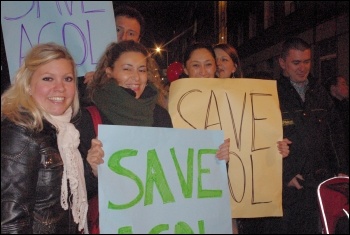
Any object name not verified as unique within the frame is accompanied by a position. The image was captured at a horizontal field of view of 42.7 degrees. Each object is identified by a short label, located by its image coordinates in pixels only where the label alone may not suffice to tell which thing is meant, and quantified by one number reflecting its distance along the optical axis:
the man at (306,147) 3.11
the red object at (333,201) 2.34
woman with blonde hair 1.69
